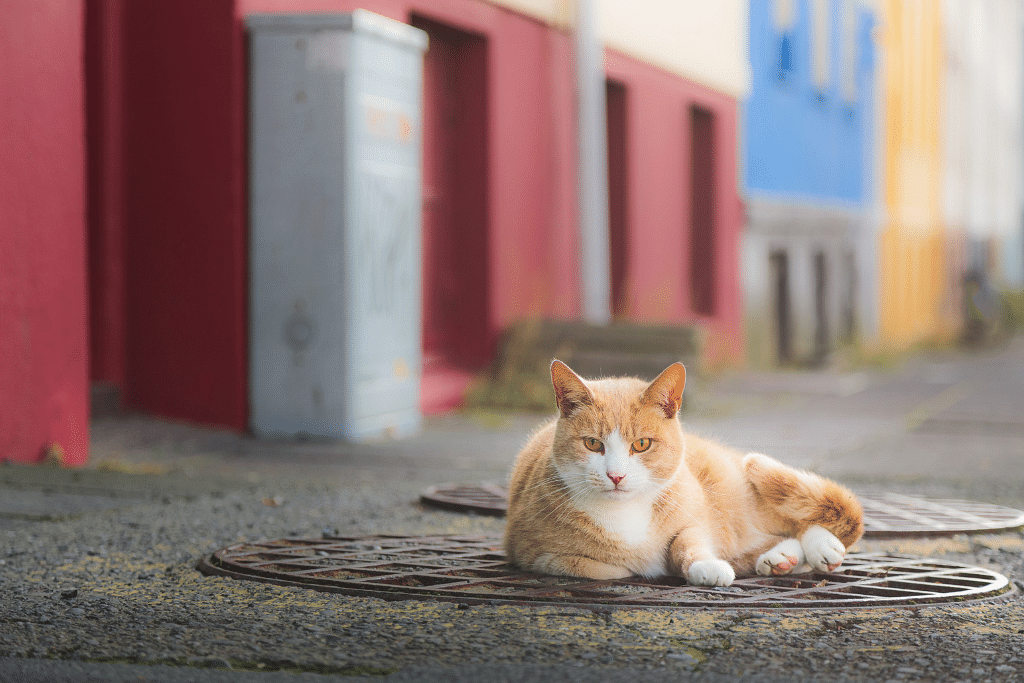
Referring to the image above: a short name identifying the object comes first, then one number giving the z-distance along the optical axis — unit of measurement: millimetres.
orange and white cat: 7029
